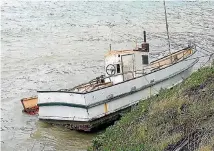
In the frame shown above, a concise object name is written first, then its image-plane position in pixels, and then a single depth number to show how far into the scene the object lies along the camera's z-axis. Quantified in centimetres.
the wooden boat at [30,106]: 1823
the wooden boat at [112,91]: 1614
